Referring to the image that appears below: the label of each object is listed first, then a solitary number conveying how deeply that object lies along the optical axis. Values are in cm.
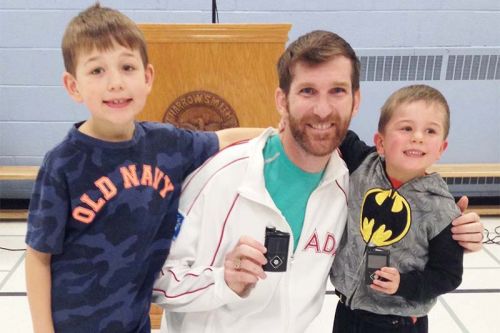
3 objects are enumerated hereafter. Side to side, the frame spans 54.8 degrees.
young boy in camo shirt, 110
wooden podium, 172
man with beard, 119
